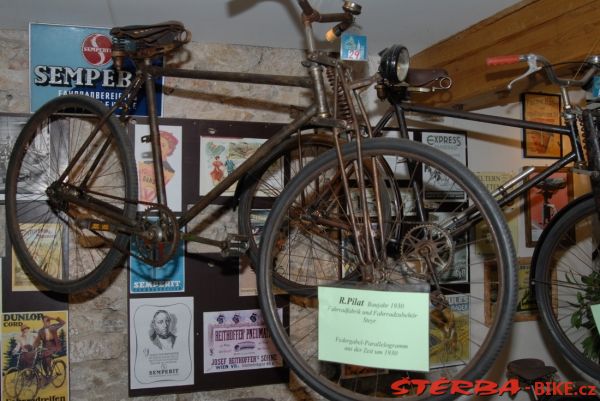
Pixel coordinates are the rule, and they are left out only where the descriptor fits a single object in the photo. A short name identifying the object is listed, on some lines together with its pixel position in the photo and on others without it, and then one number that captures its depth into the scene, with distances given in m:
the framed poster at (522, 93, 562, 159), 2.11
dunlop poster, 1.58
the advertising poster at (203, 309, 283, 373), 1.71
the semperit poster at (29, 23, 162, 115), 1.60
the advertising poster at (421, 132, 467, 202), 1.94
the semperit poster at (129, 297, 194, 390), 1.65
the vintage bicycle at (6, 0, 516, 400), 1.03
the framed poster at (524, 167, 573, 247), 2.15
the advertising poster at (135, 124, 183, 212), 1.68
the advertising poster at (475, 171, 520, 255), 2.04
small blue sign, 1.25
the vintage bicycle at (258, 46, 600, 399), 1.11
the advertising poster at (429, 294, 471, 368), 1.83
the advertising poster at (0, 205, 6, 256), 1.60
